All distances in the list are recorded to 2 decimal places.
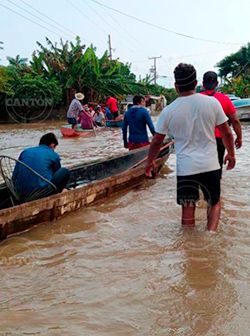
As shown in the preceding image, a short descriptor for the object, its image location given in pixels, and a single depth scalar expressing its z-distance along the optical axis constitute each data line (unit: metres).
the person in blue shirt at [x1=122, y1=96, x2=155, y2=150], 7.40
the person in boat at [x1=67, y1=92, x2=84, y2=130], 15.94
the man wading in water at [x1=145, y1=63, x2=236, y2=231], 3.84
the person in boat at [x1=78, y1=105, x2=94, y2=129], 17.14
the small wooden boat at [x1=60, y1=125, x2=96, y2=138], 16.41
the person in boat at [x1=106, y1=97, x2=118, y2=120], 21.98
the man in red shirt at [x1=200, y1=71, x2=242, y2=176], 4.89
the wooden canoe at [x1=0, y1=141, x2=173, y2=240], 4.48
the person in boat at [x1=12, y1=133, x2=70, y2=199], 4.97
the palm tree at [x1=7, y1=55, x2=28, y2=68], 30.41
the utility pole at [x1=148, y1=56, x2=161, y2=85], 71.06
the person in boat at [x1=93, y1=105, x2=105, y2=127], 19.90
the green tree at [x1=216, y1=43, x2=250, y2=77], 55.08
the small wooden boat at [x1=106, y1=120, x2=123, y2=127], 19.38
